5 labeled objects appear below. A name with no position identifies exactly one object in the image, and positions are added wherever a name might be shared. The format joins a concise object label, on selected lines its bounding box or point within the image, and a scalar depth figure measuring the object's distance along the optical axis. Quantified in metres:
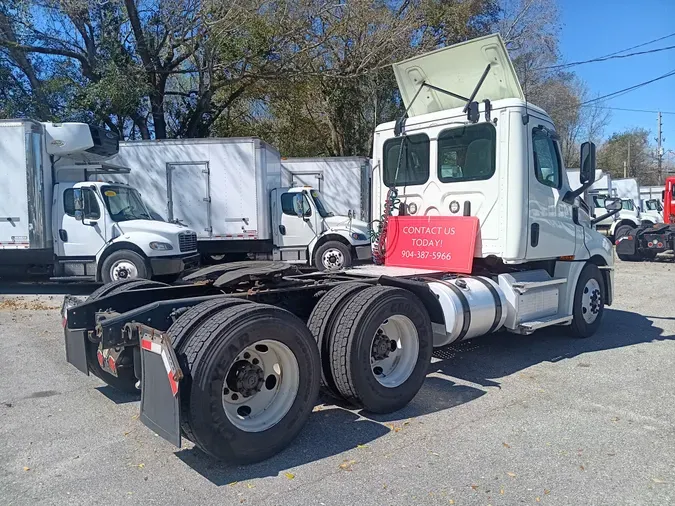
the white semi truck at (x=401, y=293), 3.80
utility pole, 53.19
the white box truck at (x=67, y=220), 11.47
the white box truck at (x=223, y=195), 14.35
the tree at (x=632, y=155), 61.00
